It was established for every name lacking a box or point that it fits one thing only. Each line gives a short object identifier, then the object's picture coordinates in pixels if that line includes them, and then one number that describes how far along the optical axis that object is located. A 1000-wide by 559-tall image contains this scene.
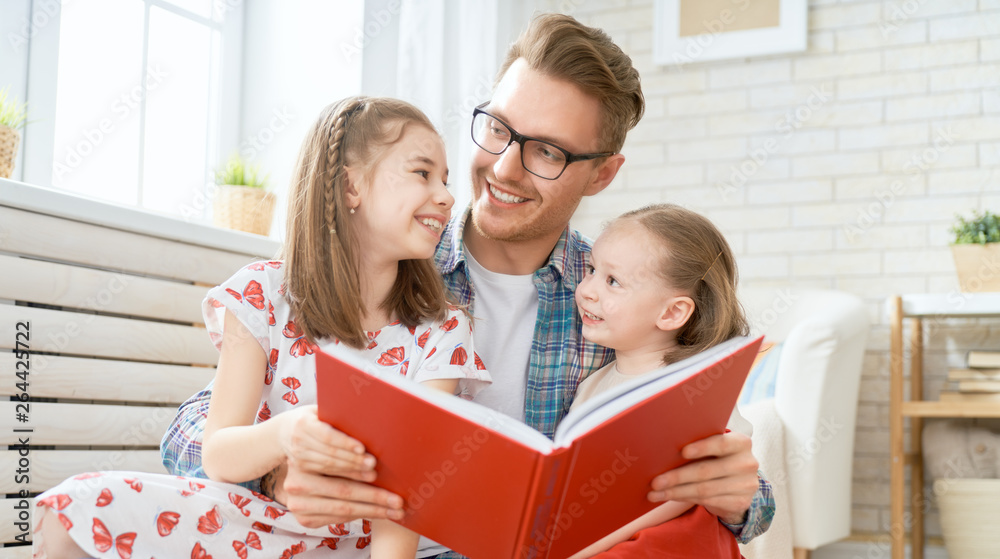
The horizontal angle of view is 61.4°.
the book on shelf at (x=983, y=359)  2.52
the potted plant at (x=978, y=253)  2.62
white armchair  2.40
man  1.51
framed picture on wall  3.15
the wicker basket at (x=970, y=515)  2.43
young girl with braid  1.06
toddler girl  1.37
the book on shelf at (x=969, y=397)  2.53
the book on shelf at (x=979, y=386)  2.53
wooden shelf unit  2.55
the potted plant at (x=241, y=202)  2.25
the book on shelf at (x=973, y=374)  2.54
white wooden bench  1.55
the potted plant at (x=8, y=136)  1.69
